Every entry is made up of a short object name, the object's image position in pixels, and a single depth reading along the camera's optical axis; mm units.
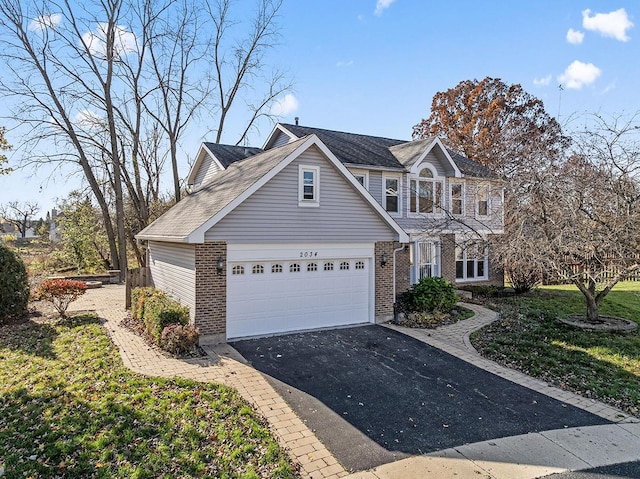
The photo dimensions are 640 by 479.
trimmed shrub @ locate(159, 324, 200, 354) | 9211
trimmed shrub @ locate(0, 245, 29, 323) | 12641
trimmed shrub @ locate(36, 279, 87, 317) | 12195
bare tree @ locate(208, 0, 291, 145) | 28672
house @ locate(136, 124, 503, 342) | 10375
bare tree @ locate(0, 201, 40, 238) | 44844
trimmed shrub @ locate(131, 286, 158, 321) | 11947
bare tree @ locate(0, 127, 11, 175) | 14183
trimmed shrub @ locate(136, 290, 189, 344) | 9773
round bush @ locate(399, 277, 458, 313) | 14008
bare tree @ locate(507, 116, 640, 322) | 10703
